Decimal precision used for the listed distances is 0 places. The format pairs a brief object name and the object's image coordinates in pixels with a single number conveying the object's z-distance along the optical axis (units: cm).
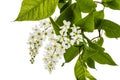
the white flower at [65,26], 67
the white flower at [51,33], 69
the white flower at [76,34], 67
